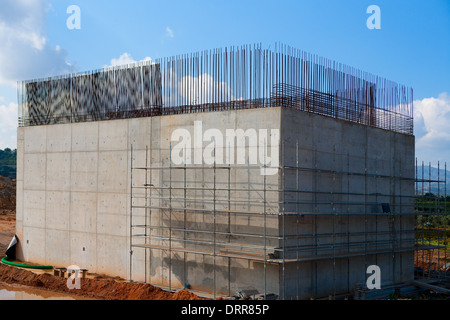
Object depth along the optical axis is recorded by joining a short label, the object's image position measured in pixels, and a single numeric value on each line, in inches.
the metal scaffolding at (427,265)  708.0
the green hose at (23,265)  709.9
